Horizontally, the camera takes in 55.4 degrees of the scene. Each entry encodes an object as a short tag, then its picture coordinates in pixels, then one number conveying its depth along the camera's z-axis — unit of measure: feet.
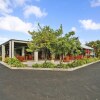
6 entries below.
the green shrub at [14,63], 32.96
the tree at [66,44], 31.29
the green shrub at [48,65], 31.54
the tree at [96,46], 83.59
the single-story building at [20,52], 43.52
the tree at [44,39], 32.11
